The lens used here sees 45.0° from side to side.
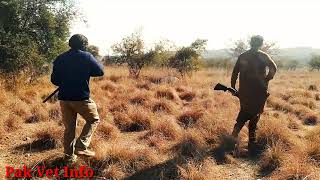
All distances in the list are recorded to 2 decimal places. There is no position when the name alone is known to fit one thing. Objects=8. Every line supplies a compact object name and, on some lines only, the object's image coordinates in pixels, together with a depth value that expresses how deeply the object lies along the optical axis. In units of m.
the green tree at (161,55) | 22.22
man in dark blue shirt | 5.55
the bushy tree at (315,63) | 54.86
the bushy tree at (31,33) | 12.70
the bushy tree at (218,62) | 51.27
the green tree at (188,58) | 22.38
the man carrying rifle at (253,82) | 6.64
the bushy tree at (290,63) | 81.87
